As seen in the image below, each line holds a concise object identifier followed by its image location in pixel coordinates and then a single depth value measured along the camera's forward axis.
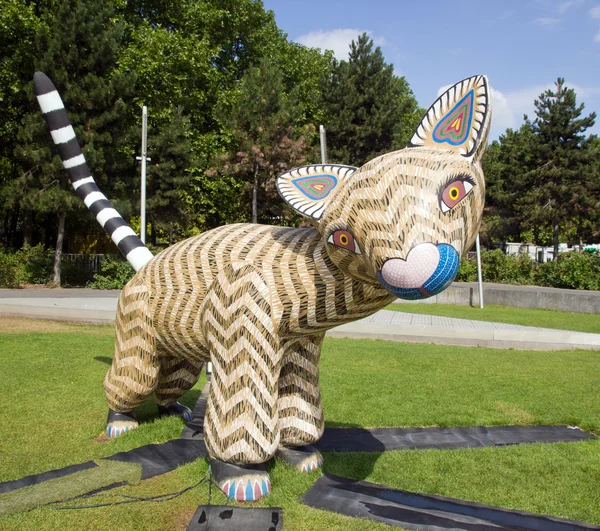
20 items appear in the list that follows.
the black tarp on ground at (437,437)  4.13
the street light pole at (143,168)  14.59
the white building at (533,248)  42.33
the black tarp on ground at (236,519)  2.69
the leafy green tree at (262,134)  21.42
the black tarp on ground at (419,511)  2.82
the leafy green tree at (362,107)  24.75
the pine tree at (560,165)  28.94
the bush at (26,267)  18.28
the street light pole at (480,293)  14.94
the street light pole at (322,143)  14.45
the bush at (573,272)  19.66
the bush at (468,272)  22.75
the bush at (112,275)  18.55
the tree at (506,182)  30.91
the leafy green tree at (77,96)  16.89
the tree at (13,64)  18.30
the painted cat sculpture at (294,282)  2.33
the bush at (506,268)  23.27
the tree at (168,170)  20.11
